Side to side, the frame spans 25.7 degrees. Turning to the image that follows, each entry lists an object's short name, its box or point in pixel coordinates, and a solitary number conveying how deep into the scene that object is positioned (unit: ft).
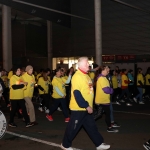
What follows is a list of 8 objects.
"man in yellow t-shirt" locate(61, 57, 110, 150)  21.08
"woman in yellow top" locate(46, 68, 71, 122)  34.65
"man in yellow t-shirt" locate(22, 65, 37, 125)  32.55
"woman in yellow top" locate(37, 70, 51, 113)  41.55
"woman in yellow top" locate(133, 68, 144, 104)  50.02
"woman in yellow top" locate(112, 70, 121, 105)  53.52
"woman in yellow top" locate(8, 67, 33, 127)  31.58
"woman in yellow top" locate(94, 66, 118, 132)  28.50
